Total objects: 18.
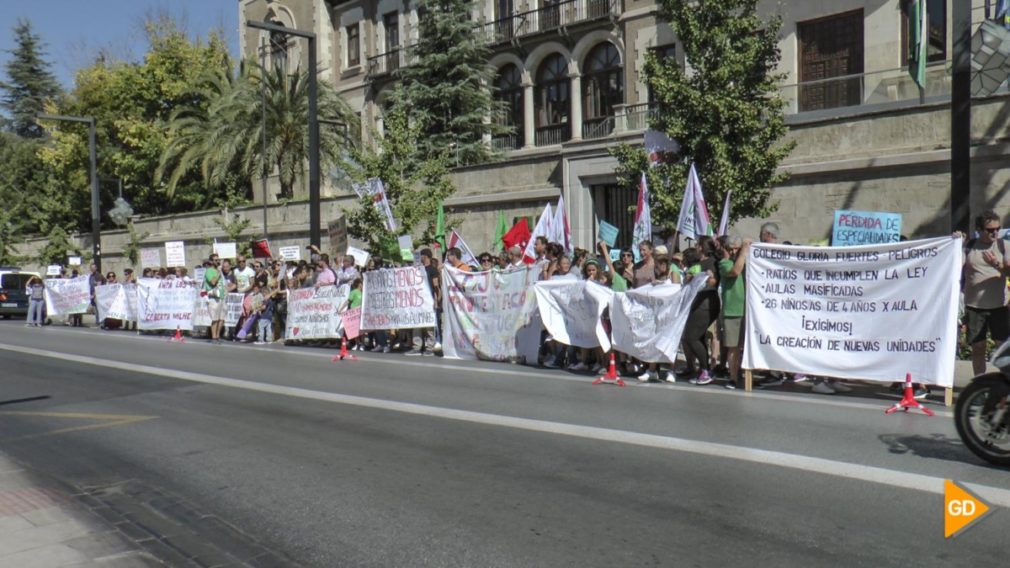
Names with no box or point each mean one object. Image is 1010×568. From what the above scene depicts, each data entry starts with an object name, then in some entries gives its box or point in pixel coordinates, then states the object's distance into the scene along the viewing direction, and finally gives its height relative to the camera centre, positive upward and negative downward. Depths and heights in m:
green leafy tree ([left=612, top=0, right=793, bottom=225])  17.11 +2.61
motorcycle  6.39 -1.20
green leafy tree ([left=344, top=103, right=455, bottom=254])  21.78 +1.66
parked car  35.62 -1.15
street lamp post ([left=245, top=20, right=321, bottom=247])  21.05 +2.18
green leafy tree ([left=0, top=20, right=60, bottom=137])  82.75 +15.96
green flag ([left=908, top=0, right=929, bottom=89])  16.94 +3.77
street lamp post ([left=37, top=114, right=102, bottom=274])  33.94 +2.10
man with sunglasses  9.55 -0.43
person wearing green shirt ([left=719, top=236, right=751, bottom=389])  11.05 -0.66
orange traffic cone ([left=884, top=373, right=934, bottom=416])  8.90 -1.54
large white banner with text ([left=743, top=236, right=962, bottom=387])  9.39 -0.70
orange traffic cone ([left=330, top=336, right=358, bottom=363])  15.48 -1.67
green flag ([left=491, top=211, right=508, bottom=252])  20.50 +0.47
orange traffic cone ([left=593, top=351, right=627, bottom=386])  11.60 -1.59
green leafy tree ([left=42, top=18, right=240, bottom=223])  46.19 +7.84
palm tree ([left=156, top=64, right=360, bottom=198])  34.00 +4.84
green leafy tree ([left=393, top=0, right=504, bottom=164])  32.75 +6.08
